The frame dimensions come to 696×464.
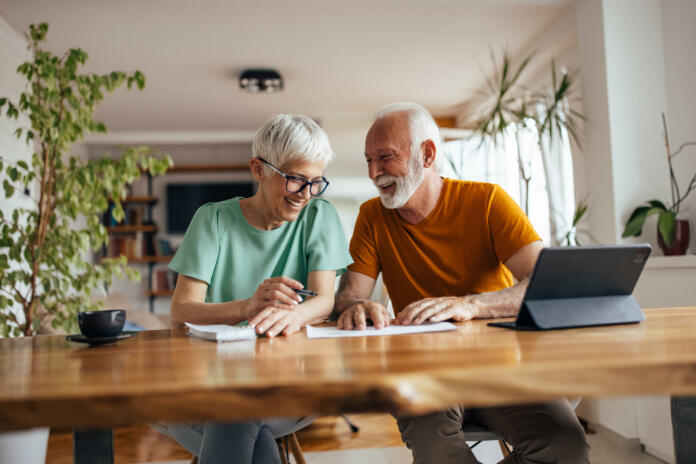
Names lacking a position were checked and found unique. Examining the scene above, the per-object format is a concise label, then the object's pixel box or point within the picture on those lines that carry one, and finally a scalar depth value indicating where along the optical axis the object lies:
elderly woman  1.45
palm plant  3.27
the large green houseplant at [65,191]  2.66
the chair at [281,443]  1.36
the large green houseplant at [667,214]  2.78
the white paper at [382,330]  1.14
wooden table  0.66
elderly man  1.84
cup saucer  1.17
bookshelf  7.58
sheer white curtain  4.54
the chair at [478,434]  1.46
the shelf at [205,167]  7.77
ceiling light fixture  4.89
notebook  1.12
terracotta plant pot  2.77
